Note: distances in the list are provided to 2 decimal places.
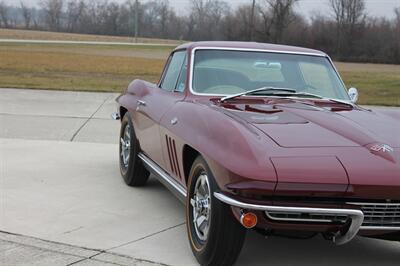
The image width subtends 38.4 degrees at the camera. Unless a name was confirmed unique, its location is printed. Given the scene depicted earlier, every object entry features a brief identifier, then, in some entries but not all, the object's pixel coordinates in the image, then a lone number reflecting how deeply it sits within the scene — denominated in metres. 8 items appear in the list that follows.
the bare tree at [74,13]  125.16
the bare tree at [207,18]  107.72
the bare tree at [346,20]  86.44
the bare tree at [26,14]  130.62
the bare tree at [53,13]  125.25
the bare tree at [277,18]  85.44
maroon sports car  3.36
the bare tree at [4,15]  130.12
